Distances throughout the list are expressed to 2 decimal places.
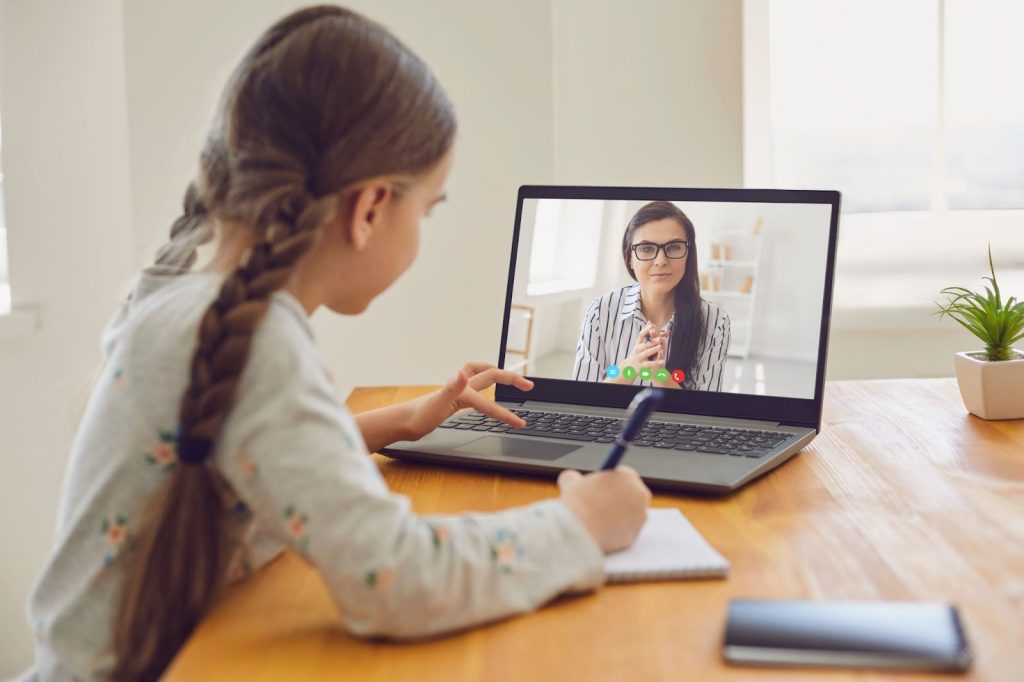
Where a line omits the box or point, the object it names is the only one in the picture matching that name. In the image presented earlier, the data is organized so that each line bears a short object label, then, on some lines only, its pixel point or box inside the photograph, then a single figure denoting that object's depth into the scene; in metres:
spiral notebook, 0.71
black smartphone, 0.56
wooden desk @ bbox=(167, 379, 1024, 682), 0.59
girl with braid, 0.63
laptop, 1.09
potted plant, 1.19
